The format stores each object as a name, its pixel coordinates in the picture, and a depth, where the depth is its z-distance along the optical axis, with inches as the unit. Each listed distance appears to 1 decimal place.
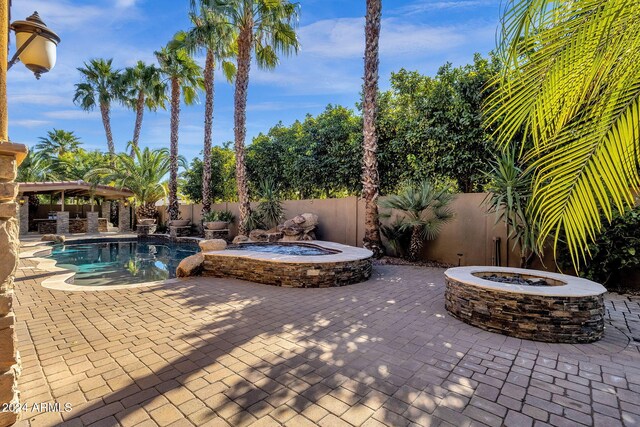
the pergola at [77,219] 644.1
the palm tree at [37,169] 900.5
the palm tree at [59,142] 1179.9
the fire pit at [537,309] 137.4
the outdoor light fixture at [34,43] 124.4
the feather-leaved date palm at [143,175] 718.5
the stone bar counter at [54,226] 751.7
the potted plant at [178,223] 638.5
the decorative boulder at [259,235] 479.3
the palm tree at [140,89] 690.2
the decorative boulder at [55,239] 541.4
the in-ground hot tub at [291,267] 234.8
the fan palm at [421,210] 316.8
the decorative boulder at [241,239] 468.8
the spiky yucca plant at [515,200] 240.5
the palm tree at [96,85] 852.0
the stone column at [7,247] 72.9
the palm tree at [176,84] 625.0
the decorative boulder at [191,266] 267.3
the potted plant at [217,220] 571.5
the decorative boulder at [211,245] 300.5
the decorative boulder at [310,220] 462.4
